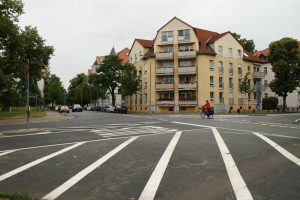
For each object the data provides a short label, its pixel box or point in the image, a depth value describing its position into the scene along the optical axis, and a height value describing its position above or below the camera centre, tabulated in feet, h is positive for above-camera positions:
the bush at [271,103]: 141.44 +0.63
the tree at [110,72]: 161.40 +22.52
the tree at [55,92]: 230.52 +11.39
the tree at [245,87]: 113.85 +8.41
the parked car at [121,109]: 132.48 -3.21
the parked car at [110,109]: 145.08 -3.47
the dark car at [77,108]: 160.97 -3.23
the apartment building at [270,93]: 159.76 +8.20
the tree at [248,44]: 175.37 +45.78
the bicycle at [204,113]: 70.65 -2.83
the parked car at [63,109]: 142.78 -3.53
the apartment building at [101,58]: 202.63 +42.07
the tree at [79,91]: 249.47 +14.31
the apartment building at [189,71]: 129.80 +19.16
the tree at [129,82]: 137.66 +12.84
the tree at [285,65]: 124.38 +21.04
